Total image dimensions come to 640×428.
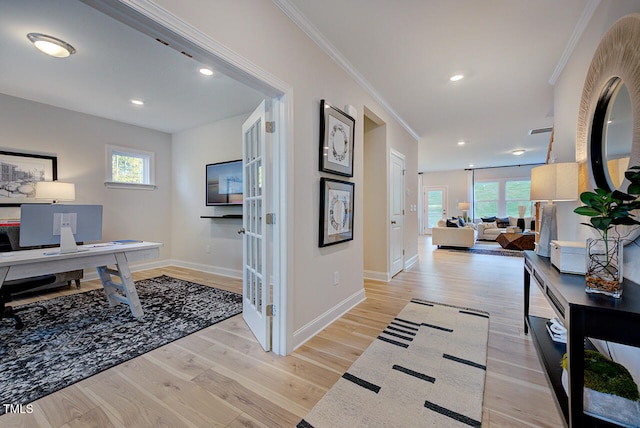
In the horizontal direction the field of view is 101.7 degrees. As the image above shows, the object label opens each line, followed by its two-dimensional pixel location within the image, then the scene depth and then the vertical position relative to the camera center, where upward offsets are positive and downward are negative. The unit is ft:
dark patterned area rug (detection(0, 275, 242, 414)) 5.53 -3.57
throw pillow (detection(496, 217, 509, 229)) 28.55 -1.54
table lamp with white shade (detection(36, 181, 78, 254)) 11.14 +0.77
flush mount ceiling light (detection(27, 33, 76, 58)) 7.20 +4.67
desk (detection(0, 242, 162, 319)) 6.45 -1.53
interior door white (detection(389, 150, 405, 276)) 13.16 -0.12
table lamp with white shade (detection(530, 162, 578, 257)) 6.18 +0.48
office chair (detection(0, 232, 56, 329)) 7.82 -2.80
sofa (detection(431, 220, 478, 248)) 21.70 -2.34
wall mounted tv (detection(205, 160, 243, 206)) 13.26 +1.34
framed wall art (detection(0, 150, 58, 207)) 11.09 +1.51
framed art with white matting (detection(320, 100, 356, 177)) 7.41 +2.11
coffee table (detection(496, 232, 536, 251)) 21.56 -2.66
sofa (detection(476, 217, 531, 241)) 26.76 -1.76
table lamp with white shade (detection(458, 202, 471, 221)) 31.53 +0.36
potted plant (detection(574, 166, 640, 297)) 3.61 -0.51
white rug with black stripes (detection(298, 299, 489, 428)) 4.40 -3.53
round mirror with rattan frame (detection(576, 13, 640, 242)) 4.23 +2.41
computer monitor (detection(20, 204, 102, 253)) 7.16 -0.48
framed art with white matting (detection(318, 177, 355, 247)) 7.44 -0.07
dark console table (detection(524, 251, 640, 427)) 3.13 -1.42
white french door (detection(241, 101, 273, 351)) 6.49 -0.63
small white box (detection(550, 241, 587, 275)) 4.70 -0.90
